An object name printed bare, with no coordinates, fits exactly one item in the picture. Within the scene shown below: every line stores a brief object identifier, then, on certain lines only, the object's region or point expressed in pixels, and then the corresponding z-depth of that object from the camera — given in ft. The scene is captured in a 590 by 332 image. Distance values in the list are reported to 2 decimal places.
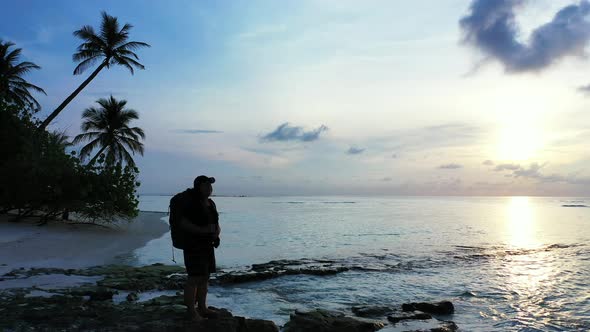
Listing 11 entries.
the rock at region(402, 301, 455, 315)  29.14
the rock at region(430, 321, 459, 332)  24.04
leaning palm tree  95.40
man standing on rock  18.89
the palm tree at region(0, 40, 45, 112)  98.94
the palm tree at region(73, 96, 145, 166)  115.24
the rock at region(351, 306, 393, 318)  27.96
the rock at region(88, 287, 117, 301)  26.49
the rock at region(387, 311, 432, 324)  26.40
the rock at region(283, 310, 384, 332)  21.75
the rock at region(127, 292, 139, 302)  27.20
